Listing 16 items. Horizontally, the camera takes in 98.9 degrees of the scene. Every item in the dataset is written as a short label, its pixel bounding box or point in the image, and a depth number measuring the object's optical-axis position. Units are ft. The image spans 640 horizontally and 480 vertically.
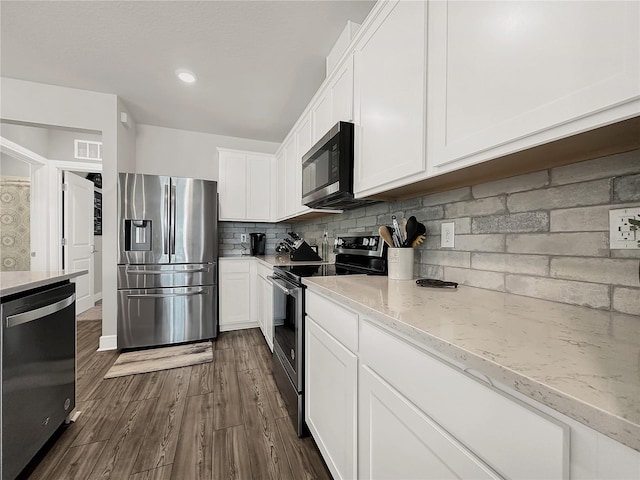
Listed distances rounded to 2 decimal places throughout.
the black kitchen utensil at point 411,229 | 4.59
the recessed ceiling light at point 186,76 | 7.92
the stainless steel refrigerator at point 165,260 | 9.16
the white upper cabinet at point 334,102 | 5.20
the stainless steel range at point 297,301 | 5.11
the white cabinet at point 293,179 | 8.61
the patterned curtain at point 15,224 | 11.50
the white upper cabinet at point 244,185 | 11.43
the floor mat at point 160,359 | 7.84
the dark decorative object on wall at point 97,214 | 15.16
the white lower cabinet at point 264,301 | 8.42
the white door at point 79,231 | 12.67
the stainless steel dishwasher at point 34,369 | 3.84
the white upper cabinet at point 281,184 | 10.34
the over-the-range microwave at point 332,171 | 5.10
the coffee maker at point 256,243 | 12.23
